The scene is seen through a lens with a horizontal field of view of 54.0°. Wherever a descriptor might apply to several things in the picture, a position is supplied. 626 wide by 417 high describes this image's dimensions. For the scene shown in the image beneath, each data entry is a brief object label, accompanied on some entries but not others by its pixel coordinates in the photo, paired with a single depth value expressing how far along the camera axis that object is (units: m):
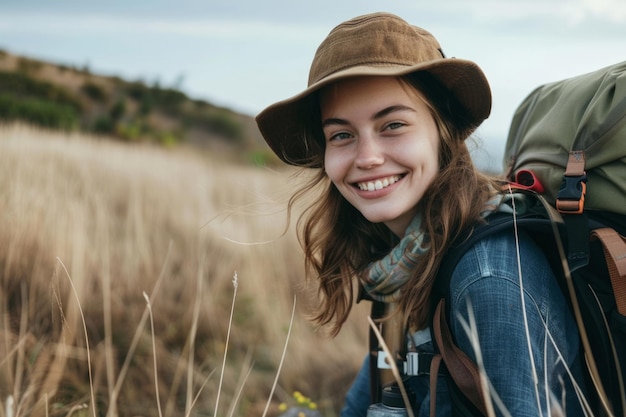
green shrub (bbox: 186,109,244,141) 30.83
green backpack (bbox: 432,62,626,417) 1.59
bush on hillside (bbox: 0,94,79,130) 17.28
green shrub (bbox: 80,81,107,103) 25.27
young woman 1.60
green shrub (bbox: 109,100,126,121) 23.02
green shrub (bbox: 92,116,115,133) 20.86
